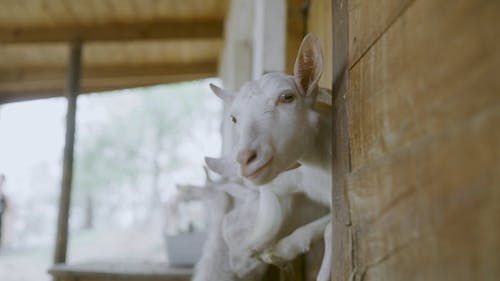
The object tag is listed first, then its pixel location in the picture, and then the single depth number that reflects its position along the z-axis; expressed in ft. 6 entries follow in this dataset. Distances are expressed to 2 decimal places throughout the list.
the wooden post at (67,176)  13.28
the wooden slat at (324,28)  6.98
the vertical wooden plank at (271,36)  7.52
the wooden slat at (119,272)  9.30
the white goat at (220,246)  5.60
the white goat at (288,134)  3.91
